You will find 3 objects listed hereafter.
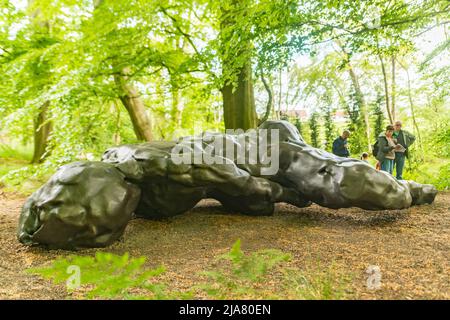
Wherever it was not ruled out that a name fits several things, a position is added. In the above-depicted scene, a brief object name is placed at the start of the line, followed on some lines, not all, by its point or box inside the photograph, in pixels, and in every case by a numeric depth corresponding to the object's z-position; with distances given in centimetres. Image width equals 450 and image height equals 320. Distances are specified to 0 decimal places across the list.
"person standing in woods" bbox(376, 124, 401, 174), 803
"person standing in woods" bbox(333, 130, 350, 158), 849
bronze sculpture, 396
